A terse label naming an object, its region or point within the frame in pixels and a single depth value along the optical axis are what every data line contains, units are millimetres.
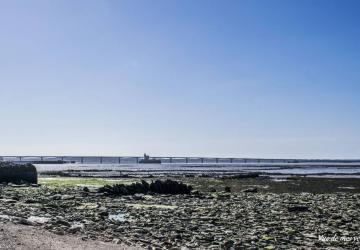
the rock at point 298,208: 26344
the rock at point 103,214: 23812
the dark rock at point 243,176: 78456
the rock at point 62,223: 19656
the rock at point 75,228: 18112
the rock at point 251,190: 44191
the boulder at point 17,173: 51812
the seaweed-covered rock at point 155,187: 39731
